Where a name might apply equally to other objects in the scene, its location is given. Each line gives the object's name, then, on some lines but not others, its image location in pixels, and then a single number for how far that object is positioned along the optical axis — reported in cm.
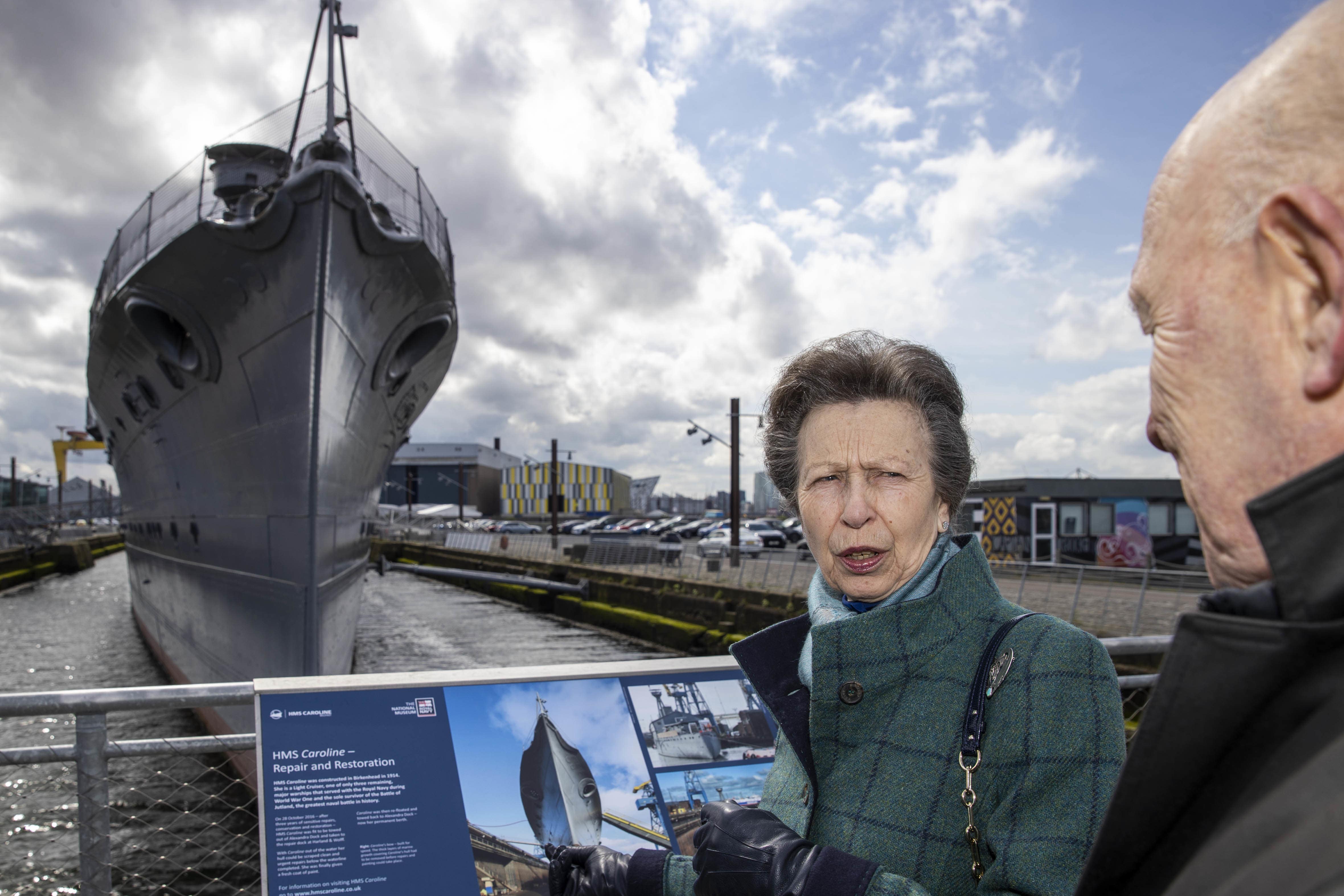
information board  188
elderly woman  113
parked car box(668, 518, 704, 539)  4762
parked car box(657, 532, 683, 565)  2434
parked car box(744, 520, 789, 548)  3441
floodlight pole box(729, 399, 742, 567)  2269
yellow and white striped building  8662
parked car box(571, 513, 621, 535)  5525
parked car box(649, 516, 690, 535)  5134
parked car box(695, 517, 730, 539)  4803
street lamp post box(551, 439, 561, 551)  3244
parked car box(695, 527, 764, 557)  2531
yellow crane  5894
